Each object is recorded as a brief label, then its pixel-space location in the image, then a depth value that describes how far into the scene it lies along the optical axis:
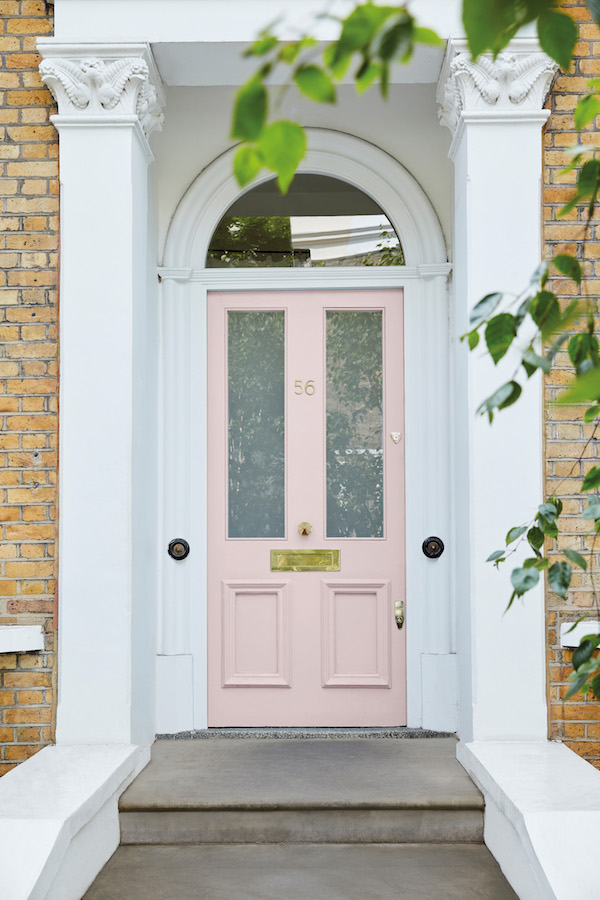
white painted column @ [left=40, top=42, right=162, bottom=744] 3.57
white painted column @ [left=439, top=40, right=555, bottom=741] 3.55
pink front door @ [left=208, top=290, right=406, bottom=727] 4.39
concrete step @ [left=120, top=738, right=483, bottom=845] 3.35
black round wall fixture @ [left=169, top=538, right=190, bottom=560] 4.38
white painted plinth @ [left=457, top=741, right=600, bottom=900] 2.59
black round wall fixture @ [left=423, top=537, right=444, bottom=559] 4.36
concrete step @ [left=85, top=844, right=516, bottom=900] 2.92
